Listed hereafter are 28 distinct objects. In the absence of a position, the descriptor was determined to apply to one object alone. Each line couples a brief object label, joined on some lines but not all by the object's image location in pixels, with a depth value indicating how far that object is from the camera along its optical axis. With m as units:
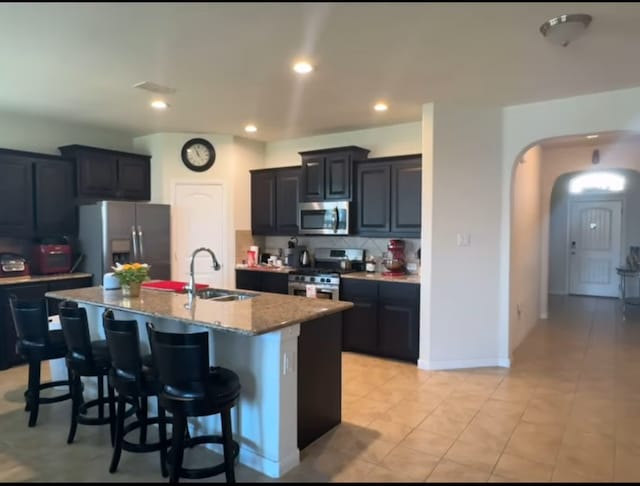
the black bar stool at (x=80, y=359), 2.94
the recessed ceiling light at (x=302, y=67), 3.29
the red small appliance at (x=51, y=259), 5.04
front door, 8.95
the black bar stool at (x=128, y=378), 2.59
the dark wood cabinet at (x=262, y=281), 5.59
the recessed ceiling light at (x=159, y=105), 4.36
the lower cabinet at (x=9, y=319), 4.50
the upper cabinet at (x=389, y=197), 4.95
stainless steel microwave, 5.43
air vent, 3.79
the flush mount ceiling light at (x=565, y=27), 2.57
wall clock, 5.86
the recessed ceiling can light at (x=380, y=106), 4.44
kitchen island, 2.62
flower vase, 3.43
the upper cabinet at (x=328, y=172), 5.38
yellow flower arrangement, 3.39
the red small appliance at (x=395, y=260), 5.07
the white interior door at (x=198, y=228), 5.84
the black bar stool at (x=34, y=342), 3.22
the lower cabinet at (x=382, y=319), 4.66
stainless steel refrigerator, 5.09
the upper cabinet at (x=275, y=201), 5.94
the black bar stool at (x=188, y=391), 2.35
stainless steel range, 5.16
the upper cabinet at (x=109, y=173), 5.32
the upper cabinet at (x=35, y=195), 4.78
